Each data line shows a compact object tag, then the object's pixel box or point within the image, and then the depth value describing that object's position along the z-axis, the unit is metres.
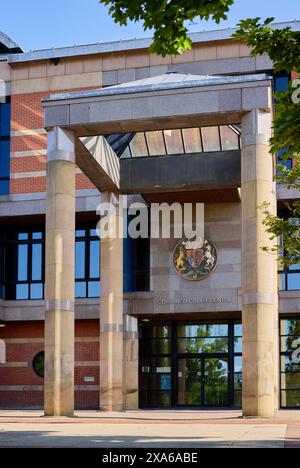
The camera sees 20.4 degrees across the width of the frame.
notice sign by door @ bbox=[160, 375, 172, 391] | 35.38
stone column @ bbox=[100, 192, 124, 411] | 31.73
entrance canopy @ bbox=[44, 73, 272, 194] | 25.48
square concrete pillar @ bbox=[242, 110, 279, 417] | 24.16
